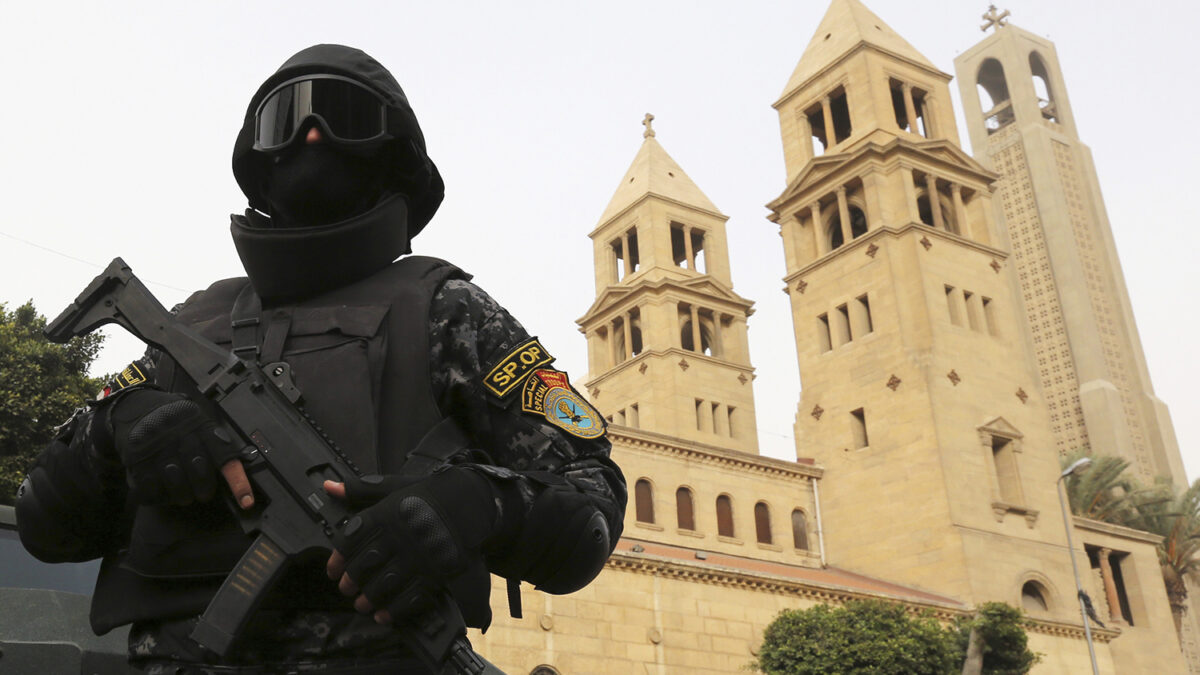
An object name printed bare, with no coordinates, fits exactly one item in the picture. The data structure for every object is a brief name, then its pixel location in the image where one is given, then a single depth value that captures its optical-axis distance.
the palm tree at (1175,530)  46.09
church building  28.62
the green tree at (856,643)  24.67
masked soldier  2.14
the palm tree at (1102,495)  45.31
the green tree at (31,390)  20.27
